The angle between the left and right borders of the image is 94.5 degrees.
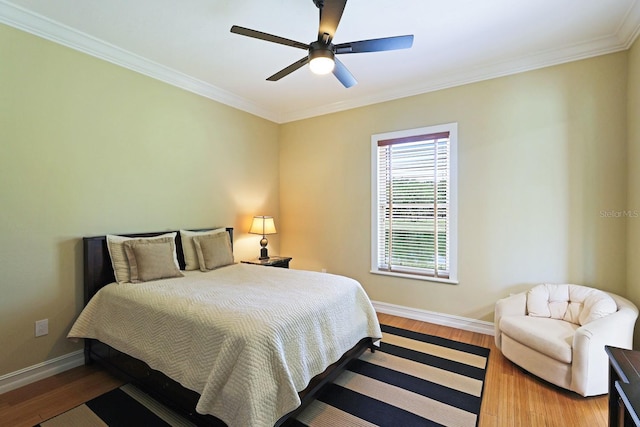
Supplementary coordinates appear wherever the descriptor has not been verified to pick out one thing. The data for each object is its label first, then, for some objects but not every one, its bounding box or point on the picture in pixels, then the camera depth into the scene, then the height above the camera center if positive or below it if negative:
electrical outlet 2.37 -0.94
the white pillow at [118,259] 2.57 -0.42
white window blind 3.47 +0.08
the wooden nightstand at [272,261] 3.83 -0.67
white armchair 2.02 -0.93
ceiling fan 1.85 +1.11
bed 1.58 -0.81
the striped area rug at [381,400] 1.90 -1.34
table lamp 4.00 -0.22
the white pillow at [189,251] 3.18 -0.43
